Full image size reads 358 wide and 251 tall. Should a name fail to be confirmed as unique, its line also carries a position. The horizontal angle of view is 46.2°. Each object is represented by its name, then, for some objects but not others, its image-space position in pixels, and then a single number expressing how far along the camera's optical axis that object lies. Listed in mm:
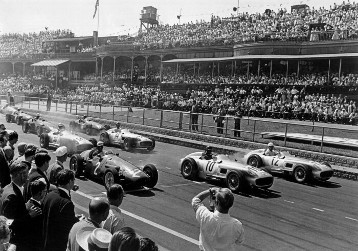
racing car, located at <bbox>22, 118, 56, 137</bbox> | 20578
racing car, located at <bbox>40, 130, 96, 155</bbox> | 15875
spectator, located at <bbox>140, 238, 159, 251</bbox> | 3242
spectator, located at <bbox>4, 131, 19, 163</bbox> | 9117
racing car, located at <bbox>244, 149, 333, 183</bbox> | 14242
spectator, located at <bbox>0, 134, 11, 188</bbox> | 7336
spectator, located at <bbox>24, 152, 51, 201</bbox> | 6242
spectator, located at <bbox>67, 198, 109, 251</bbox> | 4168
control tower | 69375
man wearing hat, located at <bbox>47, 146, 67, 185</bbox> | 7012
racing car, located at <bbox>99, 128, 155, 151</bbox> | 18688
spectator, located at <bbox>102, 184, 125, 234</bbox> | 4645
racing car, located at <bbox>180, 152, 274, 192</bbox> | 12281
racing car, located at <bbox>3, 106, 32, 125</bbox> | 25828
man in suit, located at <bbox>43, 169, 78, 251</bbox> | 4832
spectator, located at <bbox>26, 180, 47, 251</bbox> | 5027
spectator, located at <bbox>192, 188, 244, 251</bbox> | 4559
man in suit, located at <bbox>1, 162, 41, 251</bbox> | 4969
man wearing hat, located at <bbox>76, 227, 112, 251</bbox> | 3598
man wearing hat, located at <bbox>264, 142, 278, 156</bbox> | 15555
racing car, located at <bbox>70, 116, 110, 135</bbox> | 23219
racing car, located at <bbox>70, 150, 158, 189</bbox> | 11500
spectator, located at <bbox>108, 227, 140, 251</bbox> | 3143
